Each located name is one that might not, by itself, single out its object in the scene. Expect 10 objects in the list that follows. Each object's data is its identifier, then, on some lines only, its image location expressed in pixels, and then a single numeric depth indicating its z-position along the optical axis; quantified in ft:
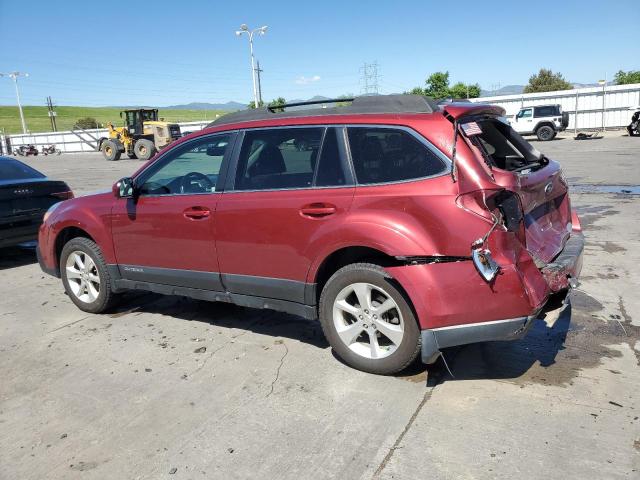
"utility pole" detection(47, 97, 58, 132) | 243.91
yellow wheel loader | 105.19
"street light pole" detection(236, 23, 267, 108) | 131.71
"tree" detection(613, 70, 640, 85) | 169.58
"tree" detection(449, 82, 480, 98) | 167.84
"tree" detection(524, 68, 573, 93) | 200.53
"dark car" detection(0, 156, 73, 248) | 24.72
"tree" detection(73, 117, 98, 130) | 236.69
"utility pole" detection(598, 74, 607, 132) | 112.16
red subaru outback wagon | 10.65
